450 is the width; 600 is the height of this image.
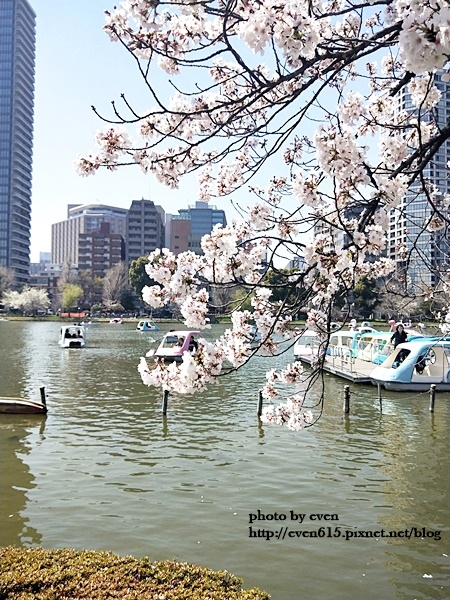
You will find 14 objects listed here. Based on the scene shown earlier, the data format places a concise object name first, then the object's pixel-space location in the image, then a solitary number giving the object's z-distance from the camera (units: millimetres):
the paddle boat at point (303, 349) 31728
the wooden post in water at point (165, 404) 16267
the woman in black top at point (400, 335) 22438
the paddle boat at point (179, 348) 29123
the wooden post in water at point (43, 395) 16562
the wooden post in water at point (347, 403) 16334
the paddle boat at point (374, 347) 26578
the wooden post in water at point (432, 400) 17158
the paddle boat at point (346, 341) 29469
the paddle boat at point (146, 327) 65562
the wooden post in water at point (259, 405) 16263
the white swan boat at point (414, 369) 20656
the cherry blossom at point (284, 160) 3930
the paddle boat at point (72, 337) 40656
